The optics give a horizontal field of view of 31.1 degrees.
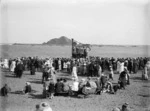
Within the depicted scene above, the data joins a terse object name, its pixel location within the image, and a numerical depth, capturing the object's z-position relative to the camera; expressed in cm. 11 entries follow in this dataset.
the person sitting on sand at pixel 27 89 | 1182
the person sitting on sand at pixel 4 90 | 1103
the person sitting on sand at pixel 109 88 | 1228
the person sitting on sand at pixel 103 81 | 1215
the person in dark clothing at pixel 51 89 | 1103
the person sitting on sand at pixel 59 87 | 1128
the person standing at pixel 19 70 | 1584
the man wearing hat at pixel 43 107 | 743
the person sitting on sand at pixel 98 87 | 1180
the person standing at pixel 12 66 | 1841
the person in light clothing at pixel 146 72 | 1562
